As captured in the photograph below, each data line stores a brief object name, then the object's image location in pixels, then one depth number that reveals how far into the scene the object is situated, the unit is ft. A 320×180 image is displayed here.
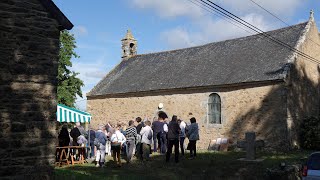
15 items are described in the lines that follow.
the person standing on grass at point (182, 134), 55.31
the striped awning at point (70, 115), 49.85
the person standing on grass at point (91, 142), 55.11
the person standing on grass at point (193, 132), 51.27
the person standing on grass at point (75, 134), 52.80
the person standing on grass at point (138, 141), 53.88
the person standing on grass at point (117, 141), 45.11
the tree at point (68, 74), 116.26
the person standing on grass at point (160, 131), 53.93
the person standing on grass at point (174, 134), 46.96
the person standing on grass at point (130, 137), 48.21
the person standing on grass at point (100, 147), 45.78
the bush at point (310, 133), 67.26
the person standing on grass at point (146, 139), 48.60
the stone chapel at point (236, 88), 66.85
